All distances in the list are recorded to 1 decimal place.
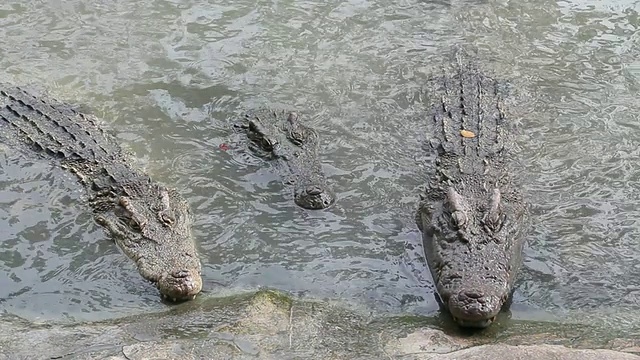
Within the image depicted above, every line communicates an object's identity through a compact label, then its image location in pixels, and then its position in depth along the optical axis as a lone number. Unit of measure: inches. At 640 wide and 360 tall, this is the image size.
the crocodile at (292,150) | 234.7
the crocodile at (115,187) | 205.6
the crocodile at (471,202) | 182.7
